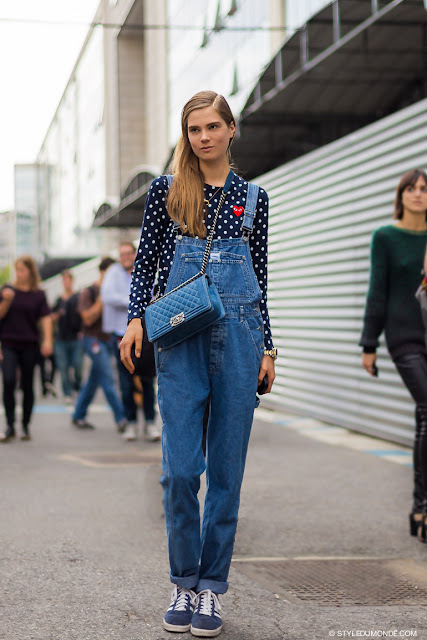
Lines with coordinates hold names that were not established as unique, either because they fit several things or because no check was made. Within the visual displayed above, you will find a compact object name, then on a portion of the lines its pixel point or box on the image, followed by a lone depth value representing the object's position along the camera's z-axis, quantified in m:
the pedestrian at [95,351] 9.80
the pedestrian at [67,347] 13.49
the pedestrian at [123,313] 8.75
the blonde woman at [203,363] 3.29
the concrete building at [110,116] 39.06
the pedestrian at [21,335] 8.84
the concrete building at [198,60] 23.38
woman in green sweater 4.79
